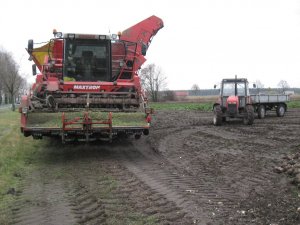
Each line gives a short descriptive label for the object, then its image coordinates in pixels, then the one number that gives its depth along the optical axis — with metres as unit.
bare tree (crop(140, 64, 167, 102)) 78.06
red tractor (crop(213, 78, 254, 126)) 20.45
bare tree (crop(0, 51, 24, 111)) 39.12
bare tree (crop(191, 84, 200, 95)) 116.53
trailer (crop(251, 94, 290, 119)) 24.36
